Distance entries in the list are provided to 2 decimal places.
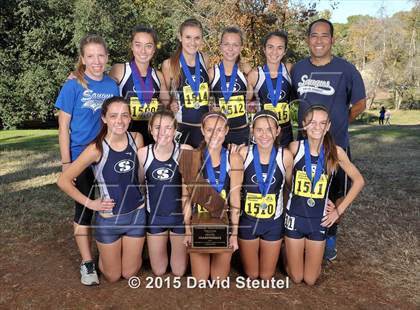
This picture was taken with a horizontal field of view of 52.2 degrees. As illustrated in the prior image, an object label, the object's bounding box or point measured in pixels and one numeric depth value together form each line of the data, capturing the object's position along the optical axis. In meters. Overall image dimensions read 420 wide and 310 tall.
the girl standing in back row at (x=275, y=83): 4.75
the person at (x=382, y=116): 28.67
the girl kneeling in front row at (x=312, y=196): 4.16
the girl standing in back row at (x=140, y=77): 4.57
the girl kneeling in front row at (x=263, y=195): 4.15
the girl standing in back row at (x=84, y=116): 4.12
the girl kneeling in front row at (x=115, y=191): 4.02
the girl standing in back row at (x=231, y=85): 4.78
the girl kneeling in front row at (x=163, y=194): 4.12
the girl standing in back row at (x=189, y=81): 4.71
